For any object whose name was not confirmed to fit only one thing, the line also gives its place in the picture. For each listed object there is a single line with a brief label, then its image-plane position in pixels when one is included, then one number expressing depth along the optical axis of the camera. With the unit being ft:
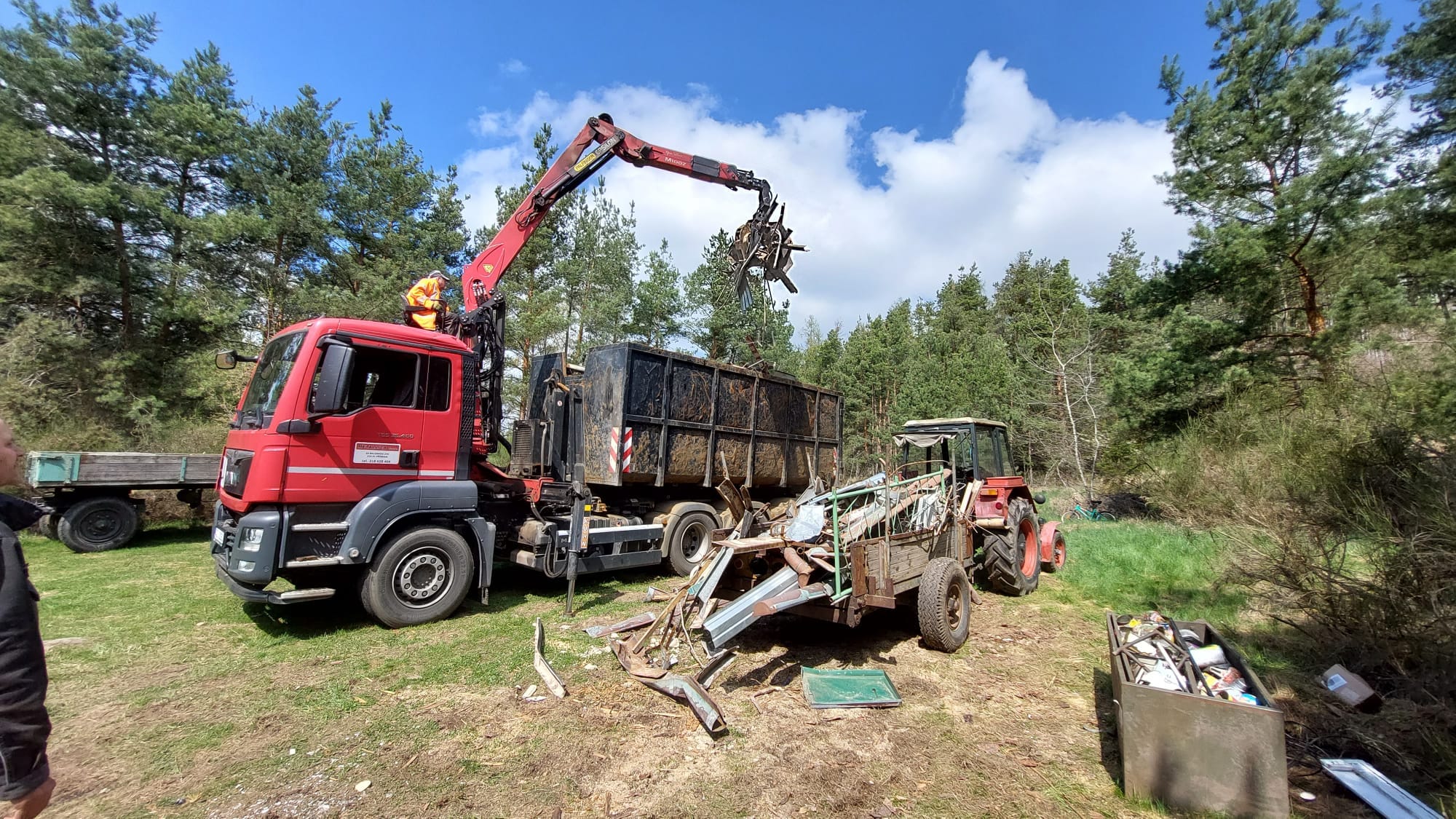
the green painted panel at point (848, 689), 14.24
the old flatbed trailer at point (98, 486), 29.12
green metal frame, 14.97
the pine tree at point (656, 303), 73.05
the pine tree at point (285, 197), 56.08
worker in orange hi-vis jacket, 21.49
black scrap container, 23.82
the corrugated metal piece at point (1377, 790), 9.36
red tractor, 24.29
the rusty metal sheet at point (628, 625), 17.88
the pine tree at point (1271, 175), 36.35
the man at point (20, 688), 5.07
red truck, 16.81
